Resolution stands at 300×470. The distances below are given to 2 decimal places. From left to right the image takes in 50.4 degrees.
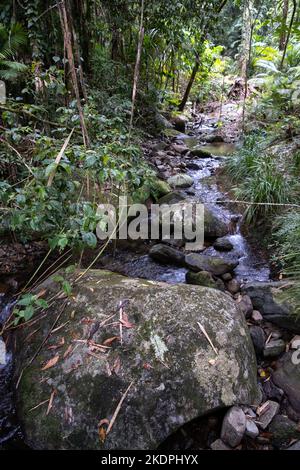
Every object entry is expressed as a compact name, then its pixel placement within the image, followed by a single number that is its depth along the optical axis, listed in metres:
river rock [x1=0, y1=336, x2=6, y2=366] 2.31
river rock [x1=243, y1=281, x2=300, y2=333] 2.39
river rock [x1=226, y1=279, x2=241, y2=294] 3.03
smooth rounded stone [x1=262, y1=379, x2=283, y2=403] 2.03
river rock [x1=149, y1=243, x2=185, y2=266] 3.51
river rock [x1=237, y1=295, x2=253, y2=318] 2.62
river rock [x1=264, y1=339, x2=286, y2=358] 2.29
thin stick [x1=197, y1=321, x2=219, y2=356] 1.96
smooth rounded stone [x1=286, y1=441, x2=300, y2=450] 1.69
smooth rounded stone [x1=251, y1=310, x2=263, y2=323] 2.55
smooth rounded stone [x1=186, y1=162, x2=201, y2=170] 6.22
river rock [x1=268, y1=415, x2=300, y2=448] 1.80
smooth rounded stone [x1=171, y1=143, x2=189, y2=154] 6.93
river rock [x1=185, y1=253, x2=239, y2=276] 3.24
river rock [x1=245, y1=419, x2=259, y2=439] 1.79
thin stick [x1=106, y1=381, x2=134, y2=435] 1.70
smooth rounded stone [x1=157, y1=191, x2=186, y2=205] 4.57
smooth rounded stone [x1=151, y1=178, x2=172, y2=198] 4.76
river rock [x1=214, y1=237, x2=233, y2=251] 3.76
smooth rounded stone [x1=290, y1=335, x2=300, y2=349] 2.26
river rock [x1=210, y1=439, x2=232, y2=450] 1.76
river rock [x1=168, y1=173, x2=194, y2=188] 5.28
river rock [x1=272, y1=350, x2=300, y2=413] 1.99
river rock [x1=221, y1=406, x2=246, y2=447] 1.76
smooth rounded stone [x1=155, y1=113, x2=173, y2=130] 7.43
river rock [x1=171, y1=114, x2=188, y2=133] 8.79
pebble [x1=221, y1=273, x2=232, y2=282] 3.20
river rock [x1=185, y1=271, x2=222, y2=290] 3.00
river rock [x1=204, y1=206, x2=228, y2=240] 3.98
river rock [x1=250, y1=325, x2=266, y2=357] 2.33
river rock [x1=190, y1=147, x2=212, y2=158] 6.90
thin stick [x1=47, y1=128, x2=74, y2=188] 1.86
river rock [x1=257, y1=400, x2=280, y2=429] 1.86
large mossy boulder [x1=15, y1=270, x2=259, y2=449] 1.72
